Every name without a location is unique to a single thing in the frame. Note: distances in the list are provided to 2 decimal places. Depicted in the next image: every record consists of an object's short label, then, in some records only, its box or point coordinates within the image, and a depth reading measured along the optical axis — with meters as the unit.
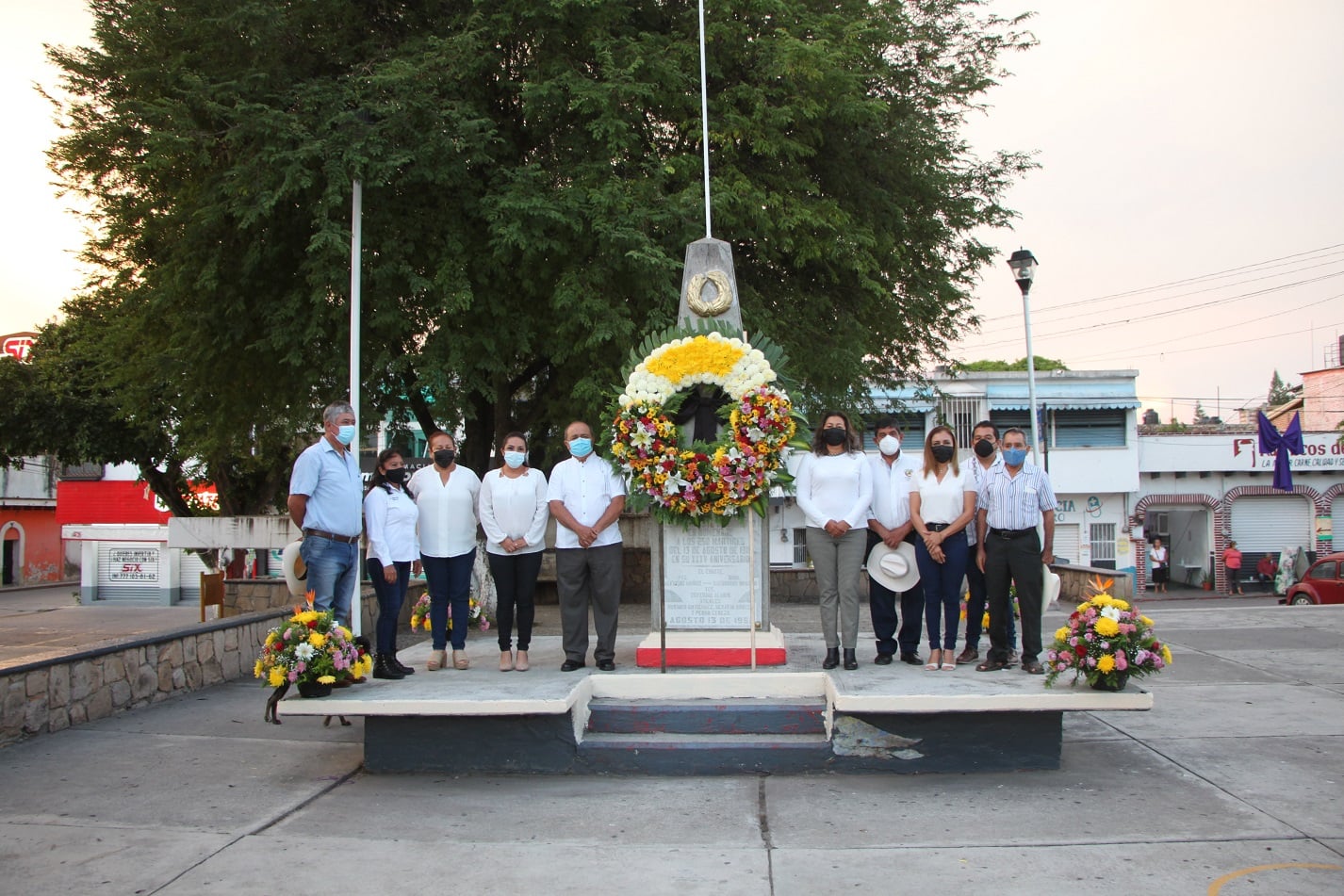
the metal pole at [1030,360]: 14.68
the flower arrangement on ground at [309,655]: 6.44
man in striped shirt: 7.00
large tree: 12.23
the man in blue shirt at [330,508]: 7.27
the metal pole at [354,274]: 10.72
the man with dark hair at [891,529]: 7.59
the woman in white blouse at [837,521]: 7.41
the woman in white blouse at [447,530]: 7.54
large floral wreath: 7.57
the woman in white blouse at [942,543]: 7.38
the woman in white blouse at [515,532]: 7.42
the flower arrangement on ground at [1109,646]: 6.28
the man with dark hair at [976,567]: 7.39
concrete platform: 6.31
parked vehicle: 21.97
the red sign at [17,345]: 30.28
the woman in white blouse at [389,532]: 7.55
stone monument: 7.72
